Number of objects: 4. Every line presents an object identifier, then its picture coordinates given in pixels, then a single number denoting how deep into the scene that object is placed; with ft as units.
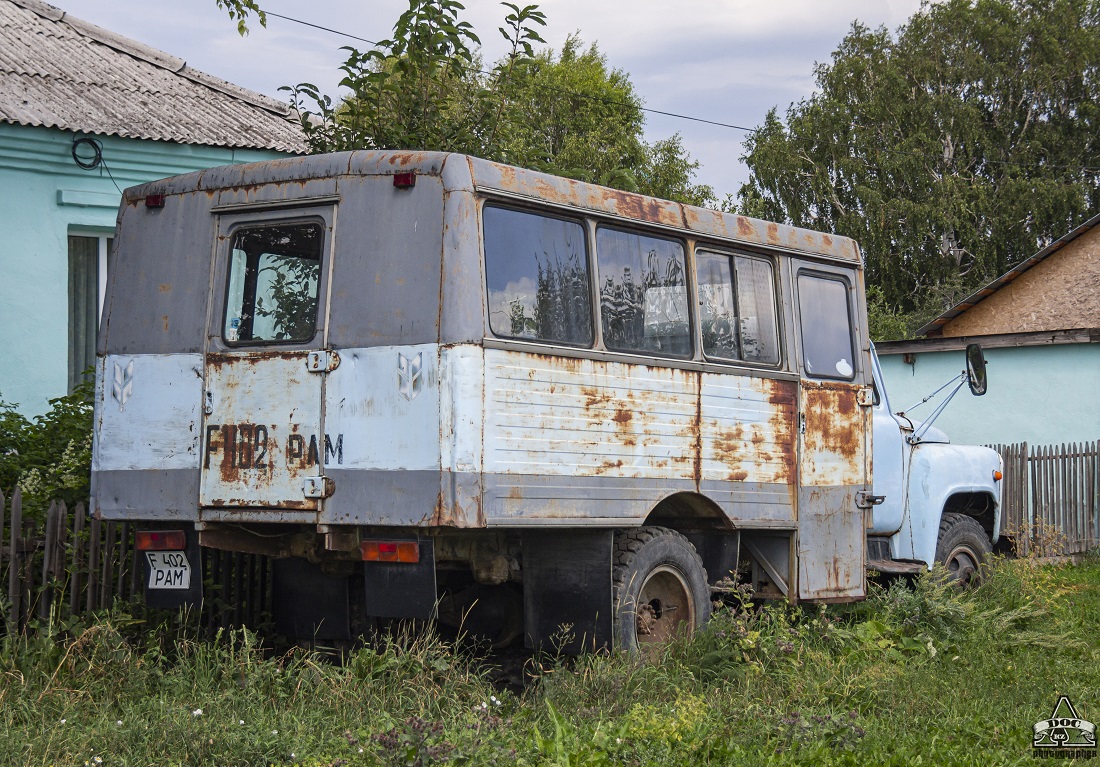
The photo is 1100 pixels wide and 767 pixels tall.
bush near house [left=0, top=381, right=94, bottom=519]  24.62
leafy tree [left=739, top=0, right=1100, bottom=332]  118.73
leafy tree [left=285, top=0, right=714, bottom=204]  28.30
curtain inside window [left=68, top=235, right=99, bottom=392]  36.96
